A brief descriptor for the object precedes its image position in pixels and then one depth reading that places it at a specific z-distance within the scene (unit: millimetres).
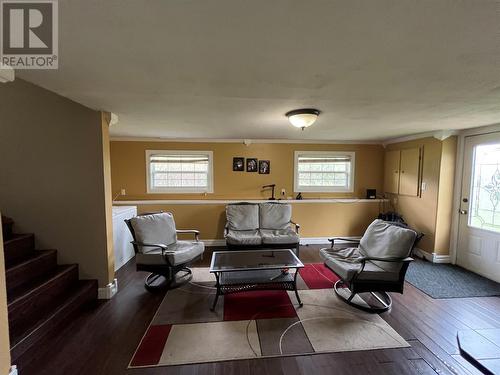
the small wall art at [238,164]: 4656
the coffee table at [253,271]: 2469
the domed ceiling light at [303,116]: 2449
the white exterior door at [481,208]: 3135
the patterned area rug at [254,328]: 1868
